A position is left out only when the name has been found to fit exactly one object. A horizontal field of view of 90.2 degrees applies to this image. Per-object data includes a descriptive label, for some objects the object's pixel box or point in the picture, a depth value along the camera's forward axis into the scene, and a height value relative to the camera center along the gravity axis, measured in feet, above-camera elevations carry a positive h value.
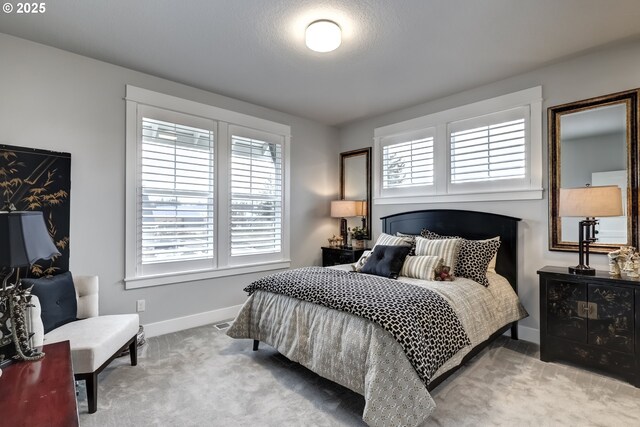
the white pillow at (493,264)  10.85 -1.70
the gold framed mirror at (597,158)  8.96 +1.71
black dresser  7.86 -2.82
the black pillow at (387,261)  10.12 -1.51
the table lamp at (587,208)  8.21 +0.19
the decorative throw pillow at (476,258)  9.78 -1.36
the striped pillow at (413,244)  11.28 -1.05
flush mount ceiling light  7.91 +4.54
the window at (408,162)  13.55 +2.37
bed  5.85 -2.82
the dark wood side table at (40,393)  3.54 -2.28
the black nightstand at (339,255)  14.53 -1.91
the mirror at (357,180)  15.83 +1.80
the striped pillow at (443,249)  10.11 -1.13
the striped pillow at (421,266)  9.72 -1.61
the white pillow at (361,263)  11.06 -1.69
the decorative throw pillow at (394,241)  11.43 -0.95
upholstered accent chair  6.53 -2.72
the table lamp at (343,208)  15.42 +0.34
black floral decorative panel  8.36 +0.75
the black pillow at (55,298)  7.50 -2.05
